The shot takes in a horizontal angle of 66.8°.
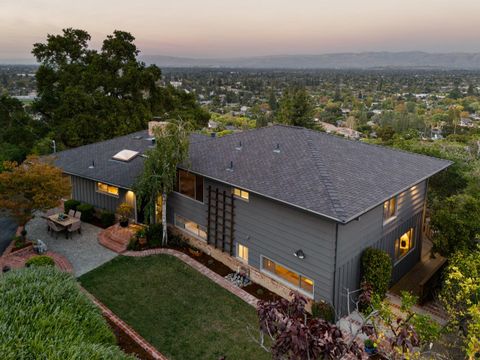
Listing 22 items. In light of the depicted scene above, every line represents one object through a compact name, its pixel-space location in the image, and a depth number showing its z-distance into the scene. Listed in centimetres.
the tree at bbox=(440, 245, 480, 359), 802
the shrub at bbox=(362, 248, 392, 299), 1284
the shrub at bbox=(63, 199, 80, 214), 2214
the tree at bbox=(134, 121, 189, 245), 1678
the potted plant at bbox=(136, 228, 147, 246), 1844
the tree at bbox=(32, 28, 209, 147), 3388
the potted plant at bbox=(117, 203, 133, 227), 1975
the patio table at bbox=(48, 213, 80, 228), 1926
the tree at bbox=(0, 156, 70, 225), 1703
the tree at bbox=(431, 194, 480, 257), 1423
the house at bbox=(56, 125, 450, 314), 1246
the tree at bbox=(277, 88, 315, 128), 4322
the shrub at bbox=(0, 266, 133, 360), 837
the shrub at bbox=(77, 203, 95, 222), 2148
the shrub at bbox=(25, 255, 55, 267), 1529
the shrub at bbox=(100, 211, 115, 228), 2092
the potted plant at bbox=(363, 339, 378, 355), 1119
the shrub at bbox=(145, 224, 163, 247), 1838
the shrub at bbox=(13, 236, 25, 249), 1809
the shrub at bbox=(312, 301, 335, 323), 1230
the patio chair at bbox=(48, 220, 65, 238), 1946
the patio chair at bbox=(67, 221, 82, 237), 1938
